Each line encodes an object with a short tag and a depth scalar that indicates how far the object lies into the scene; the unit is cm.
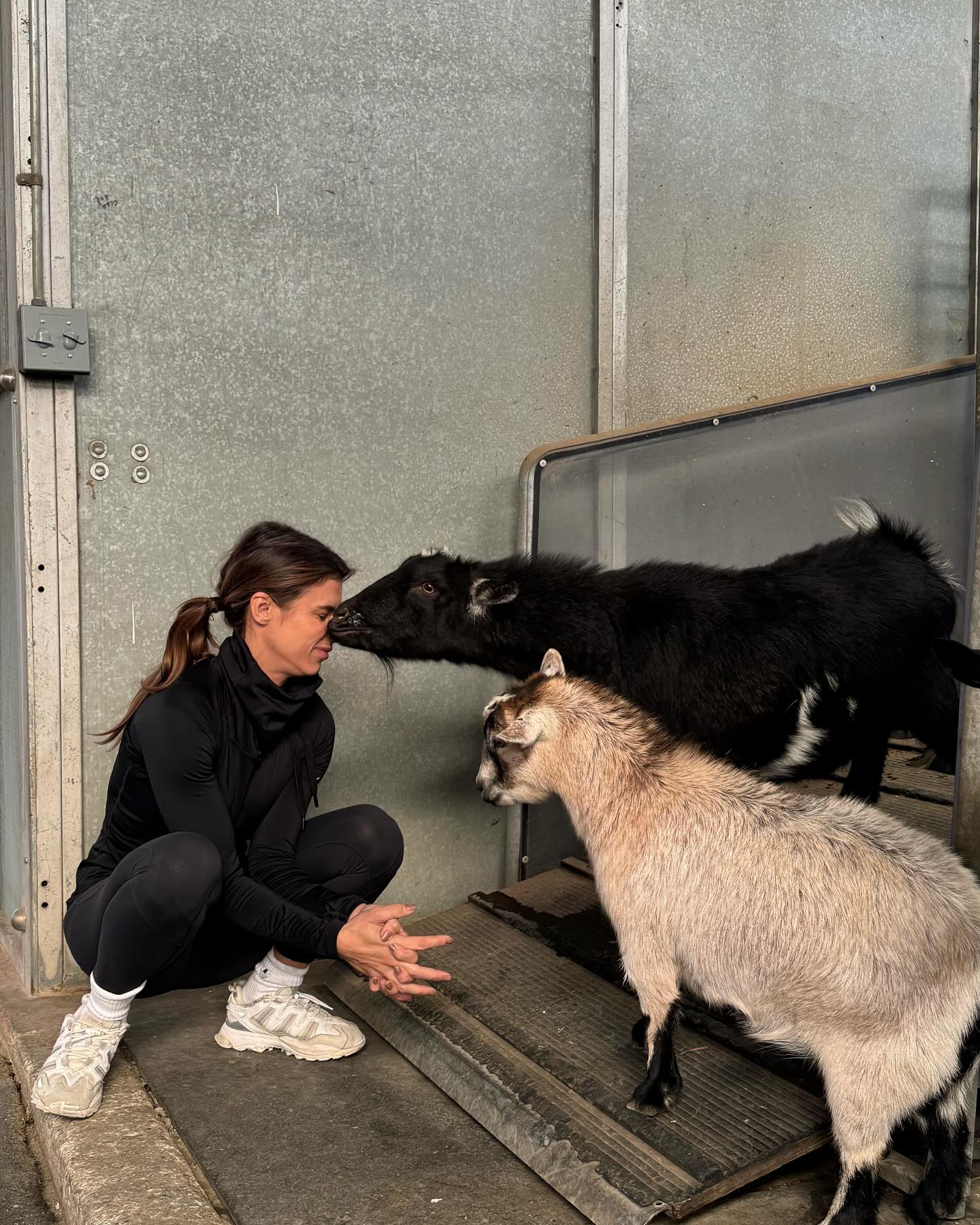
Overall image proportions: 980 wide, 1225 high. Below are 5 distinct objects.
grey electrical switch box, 314
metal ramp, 220
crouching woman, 247
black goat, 331
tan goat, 202
